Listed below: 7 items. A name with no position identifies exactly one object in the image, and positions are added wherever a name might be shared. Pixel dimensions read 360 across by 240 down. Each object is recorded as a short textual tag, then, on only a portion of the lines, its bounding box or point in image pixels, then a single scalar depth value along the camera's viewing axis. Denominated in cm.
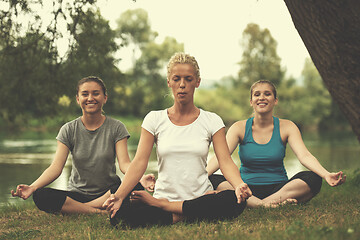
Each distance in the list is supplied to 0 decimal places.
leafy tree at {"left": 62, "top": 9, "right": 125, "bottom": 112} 694
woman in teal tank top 446
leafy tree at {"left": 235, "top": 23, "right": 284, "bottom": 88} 4344
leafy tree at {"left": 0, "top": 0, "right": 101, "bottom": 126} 650
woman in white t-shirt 361
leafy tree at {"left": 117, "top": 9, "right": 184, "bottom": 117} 4529
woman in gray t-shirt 438
